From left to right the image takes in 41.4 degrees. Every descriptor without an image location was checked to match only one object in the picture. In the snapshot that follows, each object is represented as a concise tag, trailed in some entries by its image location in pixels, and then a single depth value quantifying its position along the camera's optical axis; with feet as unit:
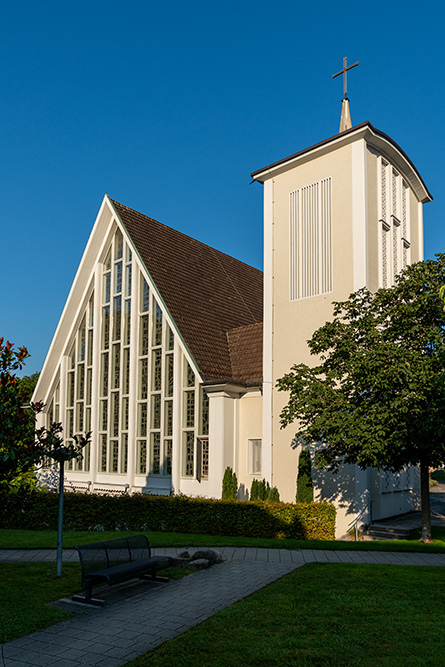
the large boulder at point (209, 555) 39.86
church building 66.33
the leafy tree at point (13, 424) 33.94
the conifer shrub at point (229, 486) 66.80
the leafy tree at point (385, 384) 45.80
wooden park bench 30.99
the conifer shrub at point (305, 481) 62.13
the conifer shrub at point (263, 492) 64.39
